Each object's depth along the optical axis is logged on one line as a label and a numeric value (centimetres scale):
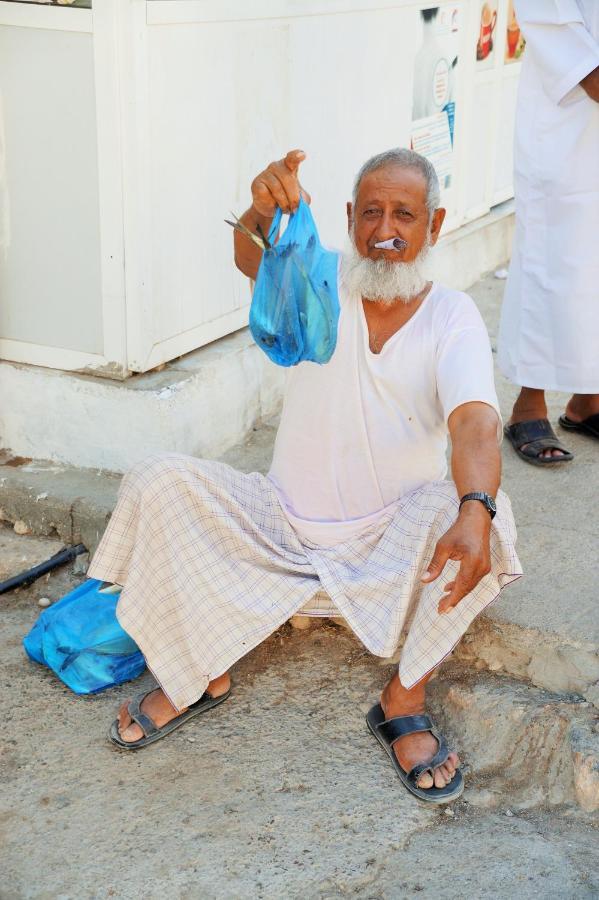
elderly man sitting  277
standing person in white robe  364
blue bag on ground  312
